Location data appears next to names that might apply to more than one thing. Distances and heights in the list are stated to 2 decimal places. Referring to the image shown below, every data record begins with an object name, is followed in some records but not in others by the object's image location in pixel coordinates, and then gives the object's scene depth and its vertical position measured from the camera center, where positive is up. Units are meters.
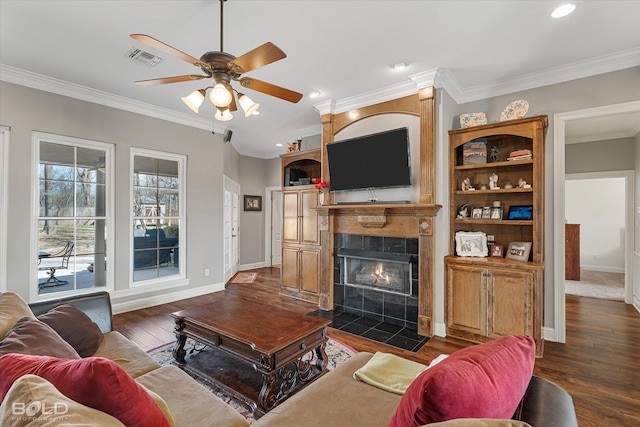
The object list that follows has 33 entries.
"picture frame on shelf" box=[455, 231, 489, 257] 3.44 -0.34
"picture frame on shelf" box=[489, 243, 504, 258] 3.44 -0.42
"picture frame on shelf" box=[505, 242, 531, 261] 3.26 -0.40
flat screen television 3.55 +0.66
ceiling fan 1.88 +0.98
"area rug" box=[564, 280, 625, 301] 4.98 -1.35
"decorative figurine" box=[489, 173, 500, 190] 3.55 +0.37
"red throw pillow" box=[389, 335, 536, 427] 0.85 -0.52
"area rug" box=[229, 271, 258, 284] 6.12 -1.33
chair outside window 3.66 -0.61
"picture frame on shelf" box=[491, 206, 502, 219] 3.48 +0.02
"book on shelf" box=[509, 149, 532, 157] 3.29 +0.66
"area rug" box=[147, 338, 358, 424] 2.65 -1.34
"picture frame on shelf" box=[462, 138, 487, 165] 3.54 +0.72
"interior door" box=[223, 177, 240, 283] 6.18 -0.27
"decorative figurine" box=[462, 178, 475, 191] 3.66 +0.35
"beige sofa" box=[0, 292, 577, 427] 1.08 -0.89
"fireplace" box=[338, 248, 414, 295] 3.71 -0.72
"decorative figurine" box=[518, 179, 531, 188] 3.37 +0.33
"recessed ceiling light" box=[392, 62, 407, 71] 3.15 +1.55
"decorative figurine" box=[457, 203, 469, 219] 3.66 +0.02
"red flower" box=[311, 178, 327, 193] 4.27 +0.42
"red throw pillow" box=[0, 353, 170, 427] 0.90 -0.51
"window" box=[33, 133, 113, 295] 3.64 +0.01
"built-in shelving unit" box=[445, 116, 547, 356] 3.02 -0.18
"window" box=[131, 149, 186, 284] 4.43 -0.02
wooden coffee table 2.07 -0.99
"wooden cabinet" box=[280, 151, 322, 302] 4.82 -0.42
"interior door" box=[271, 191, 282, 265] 7.93 -0.28
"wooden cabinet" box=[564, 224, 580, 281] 6.29 -0.80
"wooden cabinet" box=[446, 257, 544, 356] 2.95 -0.89
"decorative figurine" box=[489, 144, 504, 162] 3.60 +0.73
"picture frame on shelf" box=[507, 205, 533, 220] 3.32 +0.02
